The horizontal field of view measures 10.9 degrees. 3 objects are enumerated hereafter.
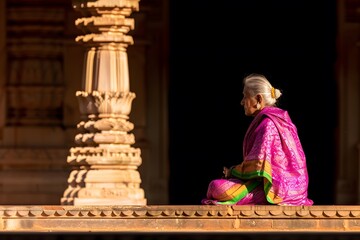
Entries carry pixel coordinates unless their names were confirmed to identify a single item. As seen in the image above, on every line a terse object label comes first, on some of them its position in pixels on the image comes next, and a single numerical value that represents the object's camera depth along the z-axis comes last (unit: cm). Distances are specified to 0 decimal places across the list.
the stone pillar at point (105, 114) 1789
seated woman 1480
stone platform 1429
